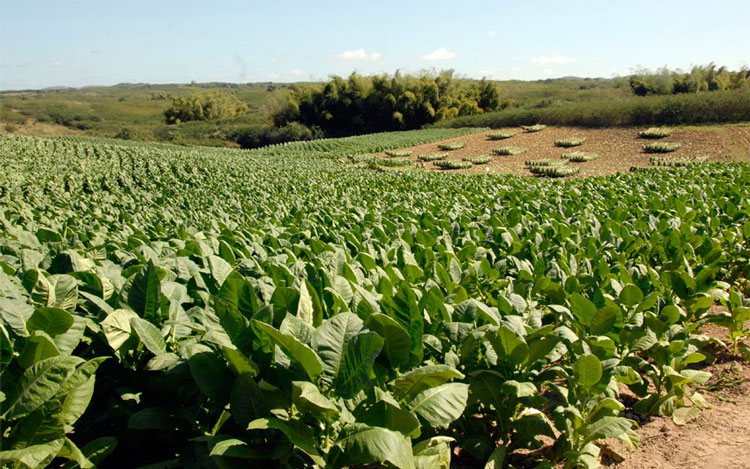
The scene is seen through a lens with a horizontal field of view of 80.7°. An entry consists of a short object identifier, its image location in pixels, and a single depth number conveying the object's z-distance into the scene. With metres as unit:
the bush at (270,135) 50.94
